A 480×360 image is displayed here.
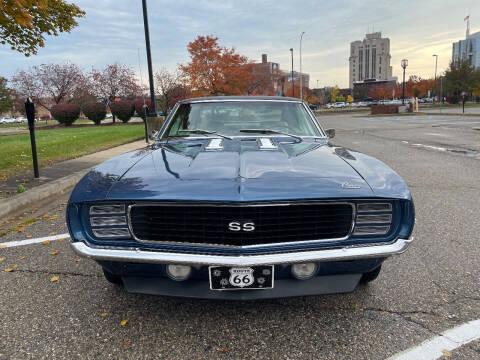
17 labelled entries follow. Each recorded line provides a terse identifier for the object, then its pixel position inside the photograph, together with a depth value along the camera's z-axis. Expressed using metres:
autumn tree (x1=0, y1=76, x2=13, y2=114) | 41.47
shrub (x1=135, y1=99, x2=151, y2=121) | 29.17
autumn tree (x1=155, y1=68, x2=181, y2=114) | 35.38
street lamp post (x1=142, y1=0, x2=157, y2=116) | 12.88
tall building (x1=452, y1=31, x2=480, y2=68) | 137.15
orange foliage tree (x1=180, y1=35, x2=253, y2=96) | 31.62
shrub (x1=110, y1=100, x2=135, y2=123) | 32.34
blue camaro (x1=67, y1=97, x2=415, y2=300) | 1.99
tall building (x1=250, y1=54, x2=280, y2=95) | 53.66
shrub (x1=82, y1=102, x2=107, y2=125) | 31.27
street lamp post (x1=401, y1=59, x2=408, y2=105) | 37.87
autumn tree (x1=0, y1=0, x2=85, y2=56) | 6.90
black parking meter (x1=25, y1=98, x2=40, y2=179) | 6.05
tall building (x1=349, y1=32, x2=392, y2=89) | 164.50
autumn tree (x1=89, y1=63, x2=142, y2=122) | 43.62
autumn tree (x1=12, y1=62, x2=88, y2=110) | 43.81
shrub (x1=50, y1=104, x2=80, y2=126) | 29.83
